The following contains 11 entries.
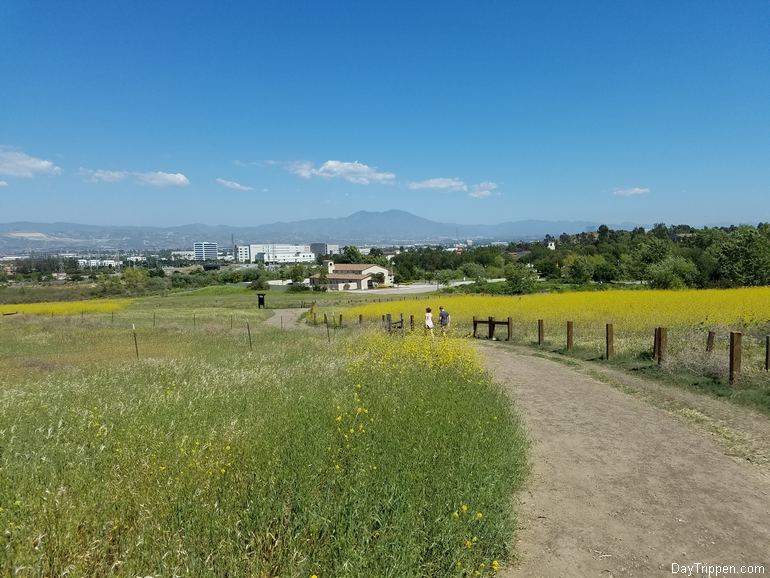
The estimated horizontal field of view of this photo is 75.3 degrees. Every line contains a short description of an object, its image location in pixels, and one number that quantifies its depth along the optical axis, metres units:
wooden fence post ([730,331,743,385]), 11.48
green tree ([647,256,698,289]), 47.81
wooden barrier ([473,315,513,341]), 22.58
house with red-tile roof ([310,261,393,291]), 107.56
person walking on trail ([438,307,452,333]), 22.39
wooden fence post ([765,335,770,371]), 12.34
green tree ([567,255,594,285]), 90.28
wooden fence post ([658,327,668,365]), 14.18
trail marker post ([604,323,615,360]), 16.01
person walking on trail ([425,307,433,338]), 19.84
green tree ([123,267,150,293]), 95.12
